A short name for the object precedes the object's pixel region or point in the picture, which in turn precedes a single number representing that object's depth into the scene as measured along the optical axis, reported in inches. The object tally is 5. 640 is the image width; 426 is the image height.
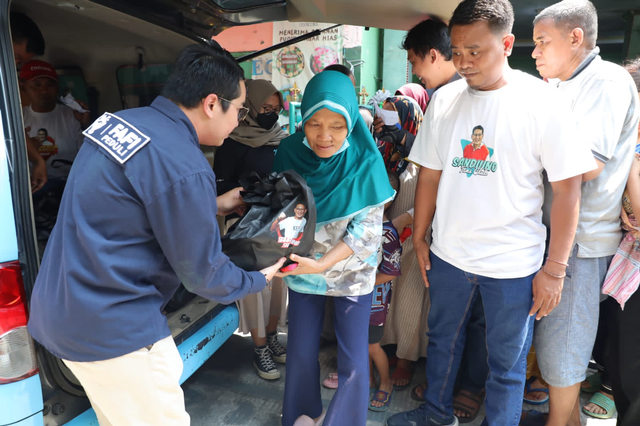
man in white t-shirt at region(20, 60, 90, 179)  107.8
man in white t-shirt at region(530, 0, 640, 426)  74.1
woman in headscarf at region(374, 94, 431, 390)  99.4
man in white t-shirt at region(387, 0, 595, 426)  69.9
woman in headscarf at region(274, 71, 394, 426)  75.9
